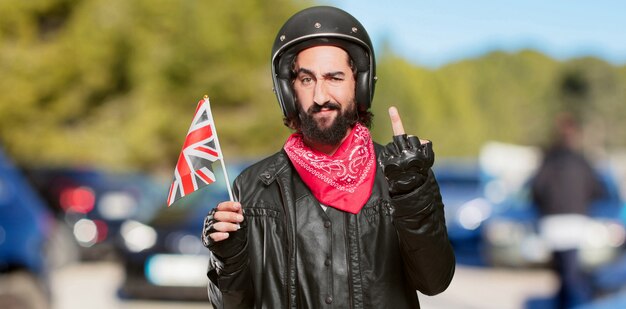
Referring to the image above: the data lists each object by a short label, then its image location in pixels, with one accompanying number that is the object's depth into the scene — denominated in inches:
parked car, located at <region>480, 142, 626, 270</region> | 413.7
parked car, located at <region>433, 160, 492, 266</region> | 650.2
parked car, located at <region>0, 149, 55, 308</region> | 291.0
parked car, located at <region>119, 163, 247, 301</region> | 433.4
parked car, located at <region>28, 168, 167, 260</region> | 644.1
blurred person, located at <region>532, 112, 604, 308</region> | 365.4
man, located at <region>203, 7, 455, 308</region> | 114.6
